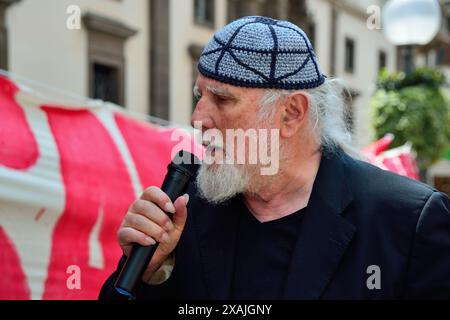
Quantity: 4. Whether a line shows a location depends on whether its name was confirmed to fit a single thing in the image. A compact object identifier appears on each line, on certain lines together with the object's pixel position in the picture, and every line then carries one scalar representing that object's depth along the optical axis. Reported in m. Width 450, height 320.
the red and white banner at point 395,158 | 5.51
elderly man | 1.68
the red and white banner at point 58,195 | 2.84
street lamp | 6.79
